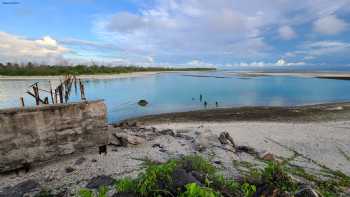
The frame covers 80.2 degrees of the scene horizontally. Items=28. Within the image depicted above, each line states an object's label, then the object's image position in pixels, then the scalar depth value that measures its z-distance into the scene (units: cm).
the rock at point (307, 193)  361
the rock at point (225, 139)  953
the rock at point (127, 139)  876
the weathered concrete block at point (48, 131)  610
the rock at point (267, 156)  801
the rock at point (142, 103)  2565
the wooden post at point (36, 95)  850
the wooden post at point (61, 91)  967
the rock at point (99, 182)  535
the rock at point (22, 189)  515
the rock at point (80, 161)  679
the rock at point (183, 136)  1057
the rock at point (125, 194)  329
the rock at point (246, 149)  878
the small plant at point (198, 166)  487
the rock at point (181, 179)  338
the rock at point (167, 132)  1112
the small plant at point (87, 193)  301
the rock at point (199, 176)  394
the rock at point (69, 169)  629
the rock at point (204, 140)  899
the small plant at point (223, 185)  368
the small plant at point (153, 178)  326
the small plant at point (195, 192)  274
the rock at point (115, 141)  867
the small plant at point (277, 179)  419
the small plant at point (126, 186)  339
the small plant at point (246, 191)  354
